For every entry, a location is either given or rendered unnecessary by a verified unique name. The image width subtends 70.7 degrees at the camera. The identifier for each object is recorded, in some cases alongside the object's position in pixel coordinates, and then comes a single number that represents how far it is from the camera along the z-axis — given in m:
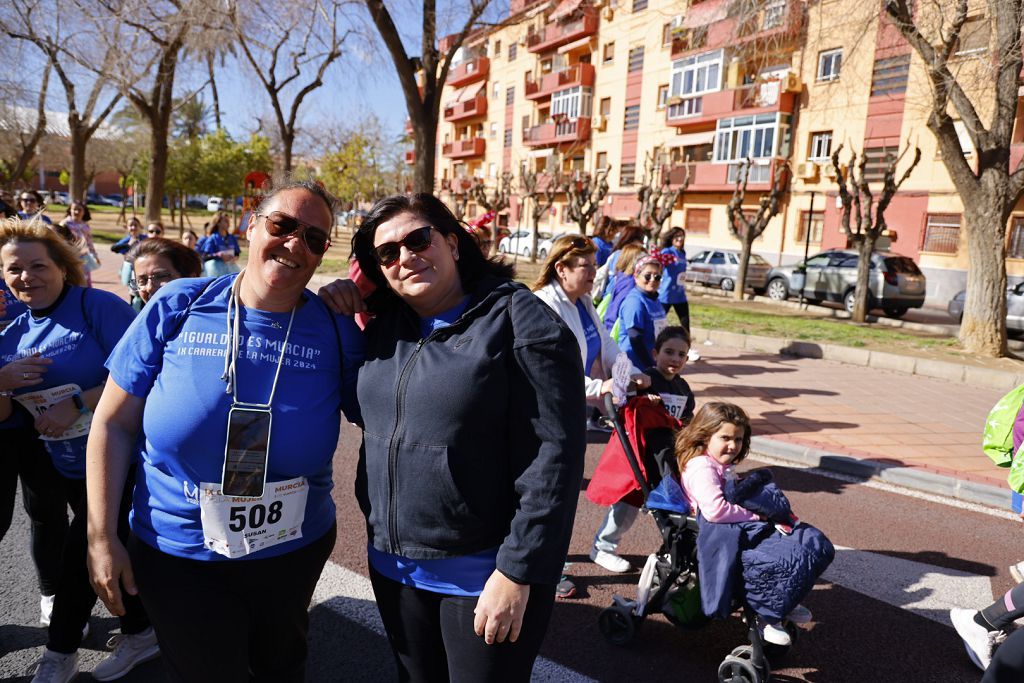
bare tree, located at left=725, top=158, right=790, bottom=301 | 19.78
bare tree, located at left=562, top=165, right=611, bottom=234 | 24.73
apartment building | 23.20
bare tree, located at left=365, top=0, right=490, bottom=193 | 11.91
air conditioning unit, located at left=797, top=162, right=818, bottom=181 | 29.34
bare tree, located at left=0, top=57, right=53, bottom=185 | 25.59
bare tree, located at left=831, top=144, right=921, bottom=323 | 14.73
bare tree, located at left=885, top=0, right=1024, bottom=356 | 10.66
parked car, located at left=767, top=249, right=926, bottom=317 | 17.41
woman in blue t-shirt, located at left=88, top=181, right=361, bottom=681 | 1.89
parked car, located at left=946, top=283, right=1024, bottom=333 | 14.41
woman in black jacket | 1.75
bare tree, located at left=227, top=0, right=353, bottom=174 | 16.42
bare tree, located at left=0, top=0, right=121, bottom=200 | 18.92
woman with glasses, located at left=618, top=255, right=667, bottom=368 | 5.44
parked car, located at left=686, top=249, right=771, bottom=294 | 23.36
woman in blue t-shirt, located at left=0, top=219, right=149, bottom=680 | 2.77
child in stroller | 2.82
